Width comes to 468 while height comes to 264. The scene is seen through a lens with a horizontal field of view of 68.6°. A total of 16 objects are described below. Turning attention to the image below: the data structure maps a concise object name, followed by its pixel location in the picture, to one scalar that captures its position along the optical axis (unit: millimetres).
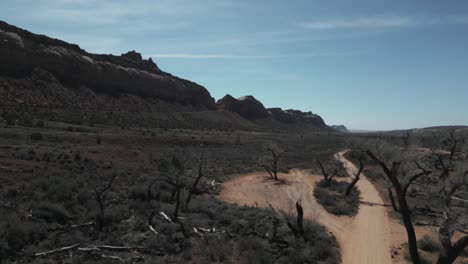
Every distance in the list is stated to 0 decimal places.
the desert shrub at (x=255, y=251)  13734
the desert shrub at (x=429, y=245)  16672
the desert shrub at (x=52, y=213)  16188
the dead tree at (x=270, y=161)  40181
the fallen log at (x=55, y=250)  12964
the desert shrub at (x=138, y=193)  22234
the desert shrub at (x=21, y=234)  13336
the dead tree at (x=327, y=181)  33838
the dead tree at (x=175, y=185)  16391
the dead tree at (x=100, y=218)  16175
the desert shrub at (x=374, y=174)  41031
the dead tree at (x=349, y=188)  29603
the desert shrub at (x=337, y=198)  24317
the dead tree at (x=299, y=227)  16344
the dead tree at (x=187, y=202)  21138
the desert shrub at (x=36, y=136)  36344
